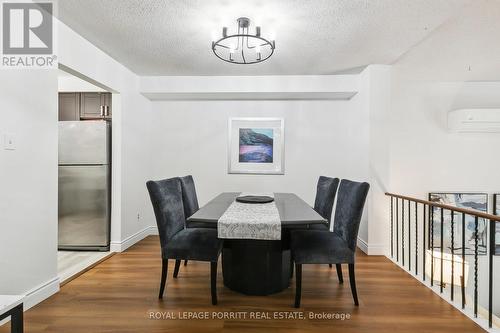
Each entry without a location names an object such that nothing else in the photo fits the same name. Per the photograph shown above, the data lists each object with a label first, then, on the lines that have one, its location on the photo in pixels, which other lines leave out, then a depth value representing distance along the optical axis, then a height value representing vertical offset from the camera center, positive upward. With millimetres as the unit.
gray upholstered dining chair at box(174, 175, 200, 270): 2814 -367
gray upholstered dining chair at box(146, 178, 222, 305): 2092 -619
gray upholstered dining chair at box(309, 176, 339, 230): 2762 -354
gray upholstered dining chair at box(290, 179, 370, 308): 2035 -629
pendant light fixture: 2246 +1250
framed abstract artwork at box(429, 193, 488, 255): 3725 -800
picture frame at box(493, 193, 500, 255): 3781 -641
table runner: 1807 -432
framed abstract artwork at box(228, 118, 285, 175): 3979 +283
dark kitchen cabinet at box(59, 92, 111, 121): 3746 +833
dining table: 2203 -818
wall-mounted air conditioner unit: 3600 +629
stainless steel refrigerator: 3273 -268
